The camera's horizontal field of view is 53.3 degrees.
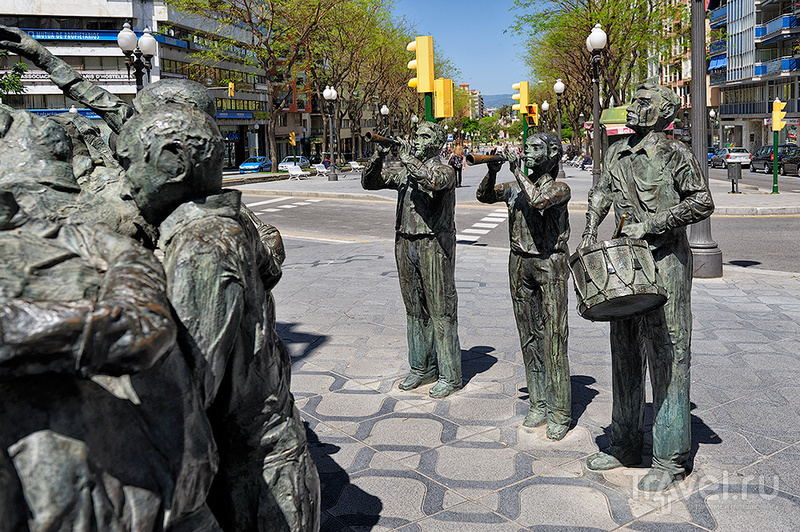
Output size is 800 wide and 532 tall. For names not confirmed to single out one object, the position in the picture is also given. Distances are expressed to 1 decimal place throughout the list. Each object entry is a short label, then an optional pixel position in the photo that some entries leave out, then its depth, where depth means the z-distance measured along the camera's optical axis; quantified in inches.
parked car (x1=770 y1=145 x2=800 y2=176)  1337.4
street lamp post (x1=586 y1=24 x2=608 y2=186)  828.0
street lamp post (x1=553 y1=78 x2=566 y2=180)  1268.2
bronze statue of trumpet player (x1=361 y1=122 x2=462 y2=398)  224.4
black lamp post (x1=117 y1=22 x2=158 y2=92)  652.1
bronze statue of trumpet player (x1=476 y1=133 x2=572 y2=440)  195.6
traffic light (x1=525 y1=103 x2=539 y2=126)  932.6
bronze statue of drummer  160.1
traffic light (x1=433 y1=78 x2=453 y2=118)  490.0
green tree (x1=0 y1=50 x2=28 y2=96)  734.5
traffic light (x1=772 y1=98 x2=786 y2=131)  875.4
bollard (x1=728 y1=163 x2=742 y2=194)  935.3
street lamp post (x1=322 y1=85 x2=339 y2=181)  1395.4
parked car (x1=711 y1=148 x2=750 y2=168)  1660.7
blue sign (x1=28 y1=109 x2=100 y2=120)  1776.1
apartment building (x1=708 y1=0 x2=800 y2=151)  2073.1
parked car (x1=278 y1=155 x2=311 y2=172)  2004.2
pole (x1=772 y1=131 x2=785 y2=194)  883.4
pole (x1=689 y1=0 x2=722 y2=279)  400.2
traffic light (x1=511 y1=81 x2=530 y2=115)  885.8
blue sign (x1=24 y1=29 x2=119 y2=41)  1847.9
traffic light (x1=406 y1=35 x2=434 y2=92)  440.1
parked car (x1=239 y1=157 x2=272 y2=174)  1792.6
